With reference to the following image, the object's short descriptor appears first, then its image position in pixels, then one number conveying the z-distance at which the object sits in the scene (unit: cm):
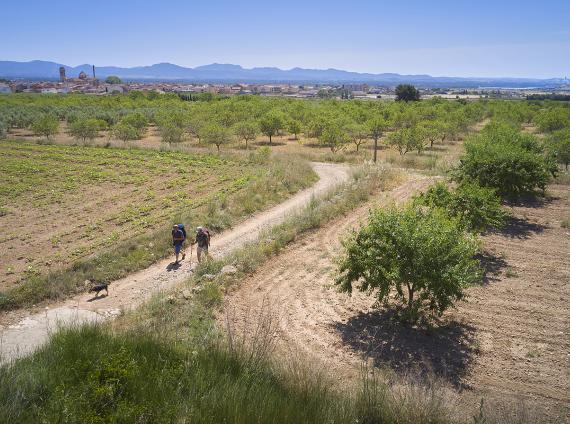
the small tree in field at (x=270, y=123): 4816
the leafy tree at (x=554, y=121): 4603
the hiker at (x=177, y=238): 1385
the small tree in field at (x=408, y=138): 3712
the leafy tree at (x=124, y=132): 4334
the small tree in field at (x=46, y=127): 4341
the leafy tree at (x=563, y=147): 2553
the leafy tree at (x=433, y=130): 4184
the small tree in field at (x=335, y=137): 4006
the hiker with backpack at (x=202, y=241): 1345
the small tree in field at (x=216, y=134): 3844
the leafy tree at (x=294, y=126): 5097
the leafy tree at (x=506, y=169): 1570
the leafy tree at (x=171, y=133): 4534
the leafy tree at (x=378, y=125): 4508
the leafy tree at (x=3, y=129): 4666
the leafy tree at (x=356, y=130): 4353
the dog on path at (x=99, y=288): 1152
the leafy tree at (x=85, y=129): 4241
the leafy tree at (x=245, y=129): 4360
